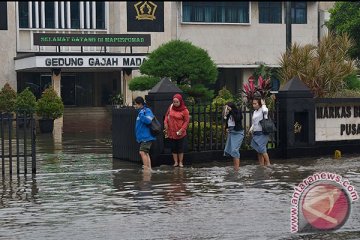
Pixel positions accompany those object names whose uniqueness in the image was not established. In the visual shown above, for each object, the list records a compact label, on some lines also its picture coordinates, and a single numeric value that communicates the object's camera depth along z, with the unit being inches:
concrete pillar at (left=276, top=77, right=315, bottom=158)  749.9
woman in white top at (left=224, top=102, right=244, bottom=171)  652.1
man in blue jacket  637.9
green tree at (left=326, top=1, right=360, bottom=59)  1507.1
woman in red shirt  658.8
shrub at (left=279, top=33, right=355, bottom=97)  856.9
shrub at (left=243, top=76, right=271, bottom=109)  795.0
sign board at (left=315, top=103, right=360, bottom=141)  771.4
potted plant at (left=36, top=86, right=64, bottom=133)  1348.4
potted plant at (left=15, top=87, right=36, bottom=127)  1391.5
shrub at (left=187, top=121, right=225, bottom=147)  712.4
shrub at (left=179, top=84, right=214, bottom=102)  1142.0
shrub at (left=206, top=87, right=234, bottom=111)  743.7
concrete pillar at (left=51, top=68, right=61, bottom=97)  1627.7
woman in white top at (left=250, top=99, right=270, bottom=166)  661.9
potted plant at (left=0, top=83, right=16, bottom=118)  1512.1
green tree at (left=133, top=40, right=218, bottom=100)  1128.2
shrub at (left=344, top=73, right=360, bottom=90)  967.7
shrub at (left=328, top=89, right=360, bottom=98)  824.9
